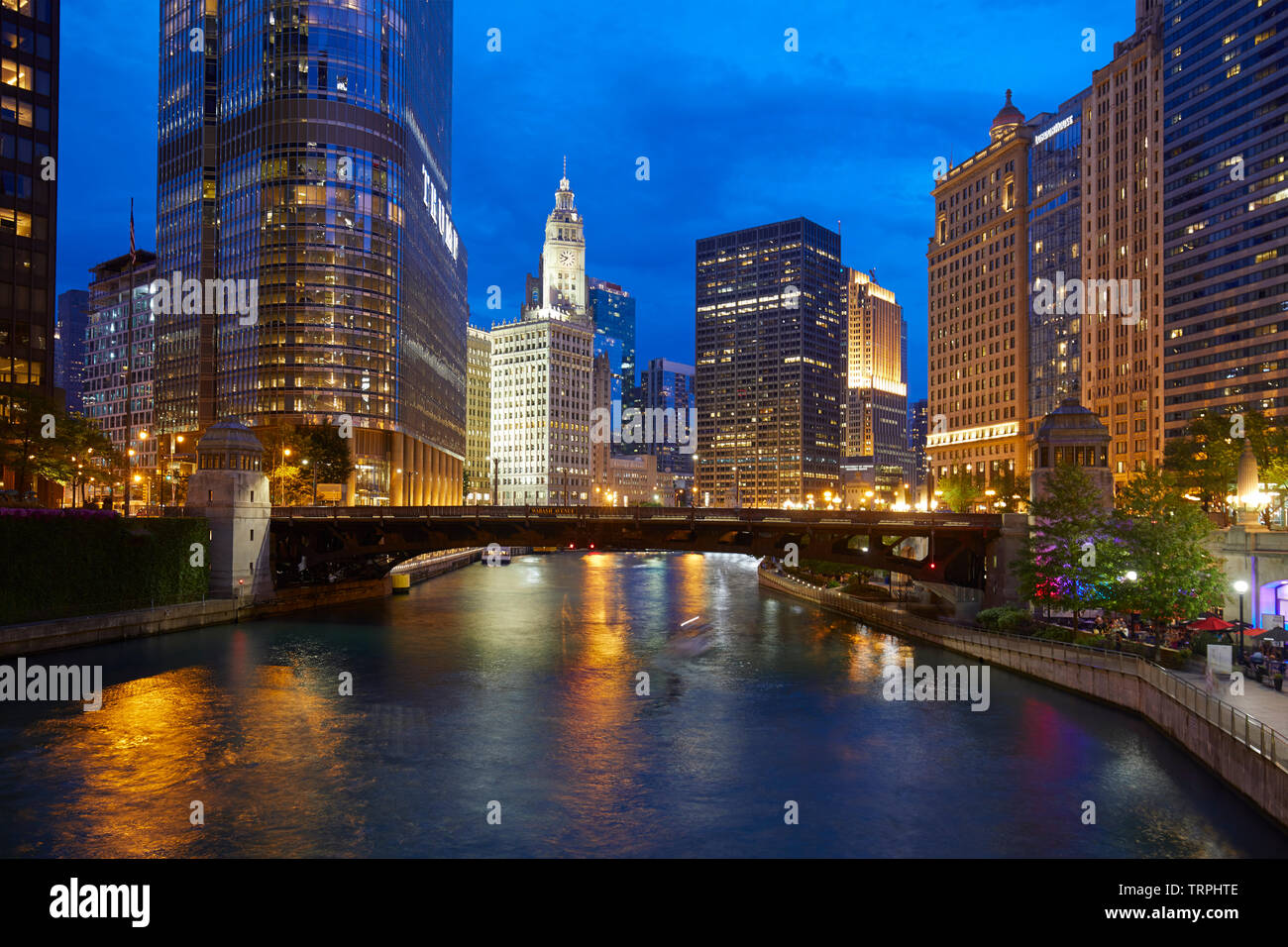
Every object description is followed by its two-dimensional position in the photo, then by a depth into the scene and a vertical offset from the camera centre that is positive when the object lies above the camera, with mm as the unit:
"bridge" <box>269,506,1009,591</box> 65000 -3039
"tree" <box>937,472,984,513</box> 137875 +583
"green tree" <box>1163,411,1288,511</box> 74812 +4092
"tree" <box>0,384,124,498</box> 71812 +4882
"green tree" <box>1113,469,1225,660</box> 43562 -3581
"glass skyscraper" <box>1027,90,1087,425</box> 160375 +44563
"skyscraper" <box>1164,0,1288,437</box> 127938 +43341
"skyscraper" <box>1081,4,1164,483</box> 146625 +42074
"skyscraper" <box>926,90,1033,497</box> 169125 +37633
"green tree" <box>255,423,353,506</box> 109562 +4726
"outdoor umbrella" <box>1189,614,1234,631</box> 38188 -5469
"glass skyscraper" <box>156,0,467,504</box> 131250 +42833
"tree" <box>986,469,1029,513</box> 121188 +540
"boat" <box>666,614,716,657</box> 61369 -10534
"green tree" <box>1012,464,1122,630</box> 48438 -3030
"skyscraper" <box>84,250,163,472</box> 163750 +25262
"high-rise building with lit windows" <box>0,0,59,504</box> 81188 +28361
